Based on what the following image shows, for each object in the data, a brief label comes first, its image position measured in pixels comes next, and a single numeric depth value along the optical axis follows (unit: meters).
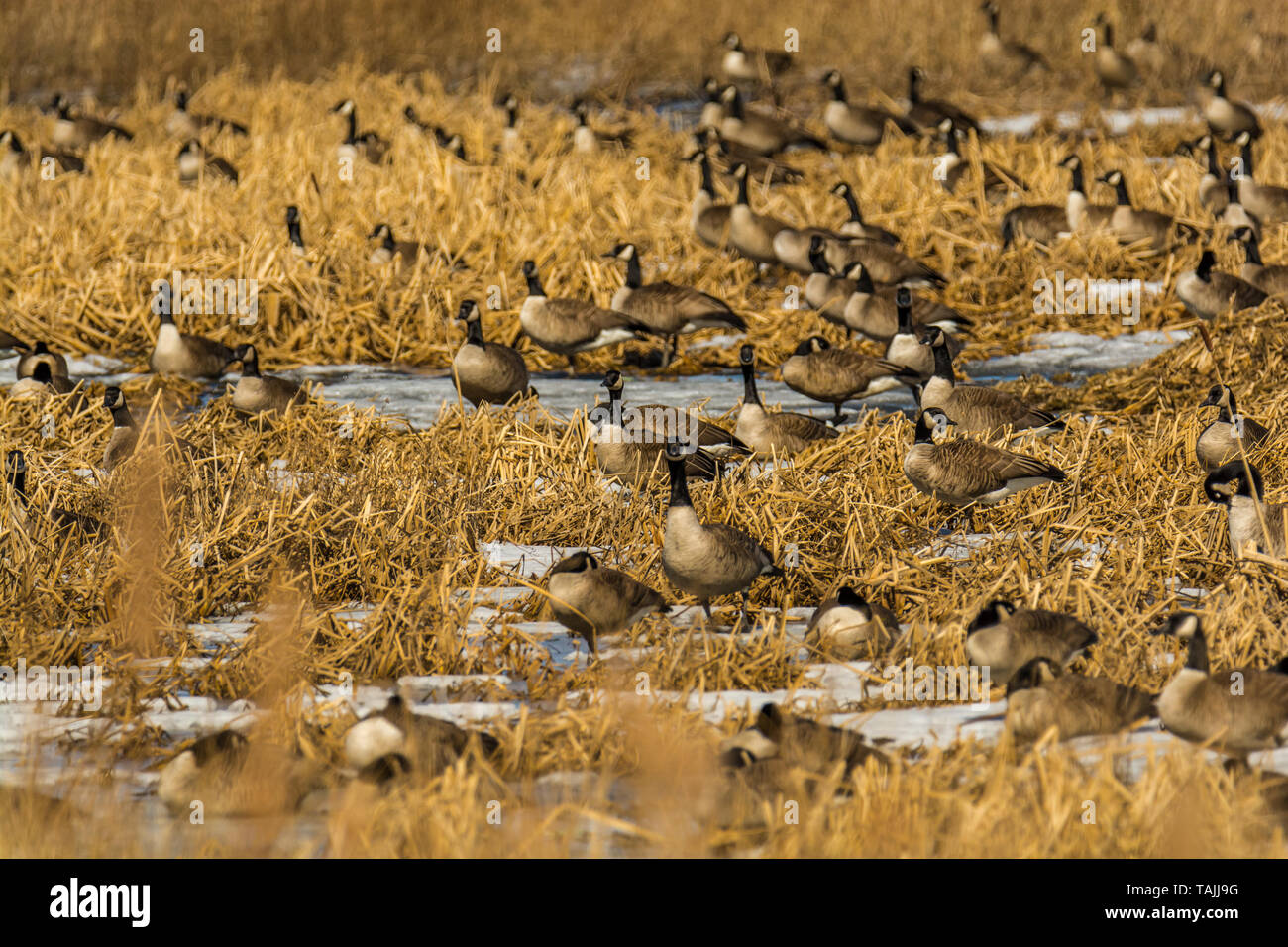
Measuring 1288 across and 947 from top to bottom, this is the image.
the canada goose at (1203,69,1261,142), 19.38
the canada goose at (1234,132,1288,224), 15.58
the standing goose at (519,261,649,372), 12.45
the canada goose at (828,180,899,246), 14.84
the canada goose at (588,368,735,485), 8.95
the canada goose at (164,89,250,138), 19.31
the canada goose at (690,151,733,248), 14.82
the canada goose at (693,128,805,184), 17.14
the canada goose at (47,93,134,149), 19.14
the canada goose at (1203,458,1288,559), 7.34
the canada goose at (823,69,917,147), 19.45
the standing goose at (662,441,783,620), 6.97
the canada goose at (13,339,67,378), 11.32
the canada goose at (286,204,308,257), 13.81
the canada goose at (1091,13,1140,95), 22.80
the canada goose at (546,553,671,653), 6.79
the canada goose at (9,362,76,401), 10.76
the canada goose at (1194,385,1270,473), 8.75
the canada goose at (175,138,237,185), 16.55
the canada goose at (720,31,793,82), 23.97
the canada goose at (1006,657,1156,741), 5.75
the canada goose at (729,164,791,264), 14.44
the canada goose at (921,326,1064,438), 9.91
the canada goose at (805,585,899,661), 6.71
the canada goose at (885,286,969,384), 11.66
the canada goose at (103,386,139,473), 9.23
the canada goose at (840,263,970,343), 12.66
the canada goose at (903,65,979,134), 18.92
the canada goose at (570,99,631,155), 18.47
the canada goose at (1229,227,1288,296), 13.26
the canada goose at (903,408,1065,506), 8.30
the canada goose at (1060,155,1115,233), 14.95
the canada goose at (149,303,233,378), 12.02
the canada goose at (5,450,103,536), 8.00
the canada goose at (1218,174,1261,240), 14.81
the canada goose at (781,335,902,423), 11.29
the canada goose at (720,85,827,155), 19.44
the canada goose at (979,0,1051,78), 23.91
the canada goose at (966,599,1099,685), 6.32
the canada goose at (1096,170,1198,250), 14.72
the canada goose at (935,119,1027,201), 16.47
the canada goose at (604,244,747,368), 12.85
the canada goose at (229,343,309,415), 10.55
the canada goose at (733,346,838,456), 9.74
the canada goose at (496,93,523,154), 18.41
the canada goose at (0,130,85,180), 17.11
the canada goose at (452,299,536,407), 11.22
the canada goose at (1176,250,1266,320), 12.70
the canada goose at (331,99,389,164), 17.42
